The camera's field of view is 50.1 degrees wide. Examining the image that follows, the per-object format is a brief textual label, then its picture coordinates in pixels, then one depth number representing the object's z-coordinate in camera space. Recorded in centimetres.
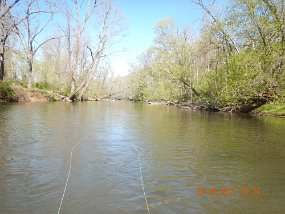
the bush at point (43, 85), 4577
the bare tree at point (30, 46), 3766
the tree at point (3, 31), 2572
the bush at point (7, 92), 2944
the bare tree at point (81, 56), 4378
